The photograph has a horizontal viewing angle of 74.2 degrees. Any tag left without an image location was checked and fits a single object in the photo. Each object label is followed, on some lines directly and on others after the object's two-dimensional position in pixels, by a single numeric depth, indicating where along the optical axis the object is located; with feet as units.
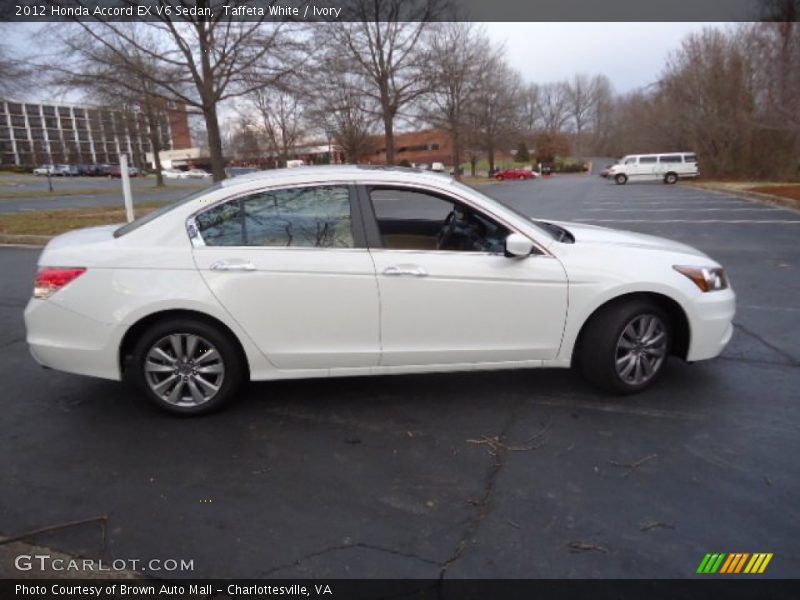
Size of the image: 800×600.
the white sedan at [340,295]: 10.92
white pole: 37.47
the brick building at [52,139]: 299.27
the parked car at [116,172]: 225.35
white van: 114.62
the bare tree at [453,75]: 104.94
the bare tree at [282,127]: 159.00
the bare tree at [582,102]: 334.85
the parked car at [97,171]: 231.50
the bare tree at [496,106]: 145.38
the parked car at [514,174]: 190.35
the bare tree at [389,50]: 99.19
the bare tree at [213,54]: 52.19
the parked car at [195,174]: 241.96
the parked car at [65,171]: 222.48
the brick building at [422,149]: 263.90
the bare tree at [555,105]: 328.49
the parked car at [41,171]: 224.61
